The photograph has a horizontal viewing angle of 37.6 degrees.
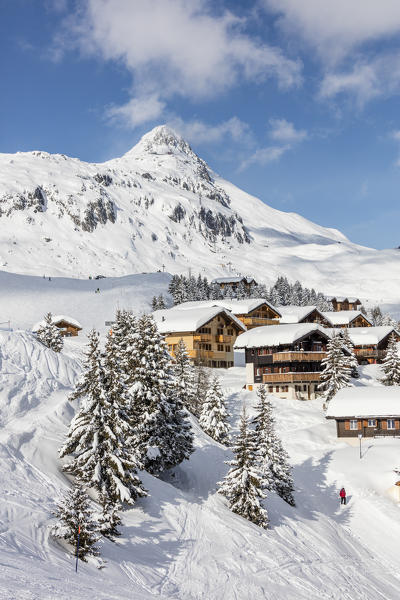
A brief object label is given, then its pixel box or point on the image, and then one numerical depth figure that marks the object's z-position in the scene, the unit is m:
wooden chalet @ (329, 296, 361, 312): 168.12
